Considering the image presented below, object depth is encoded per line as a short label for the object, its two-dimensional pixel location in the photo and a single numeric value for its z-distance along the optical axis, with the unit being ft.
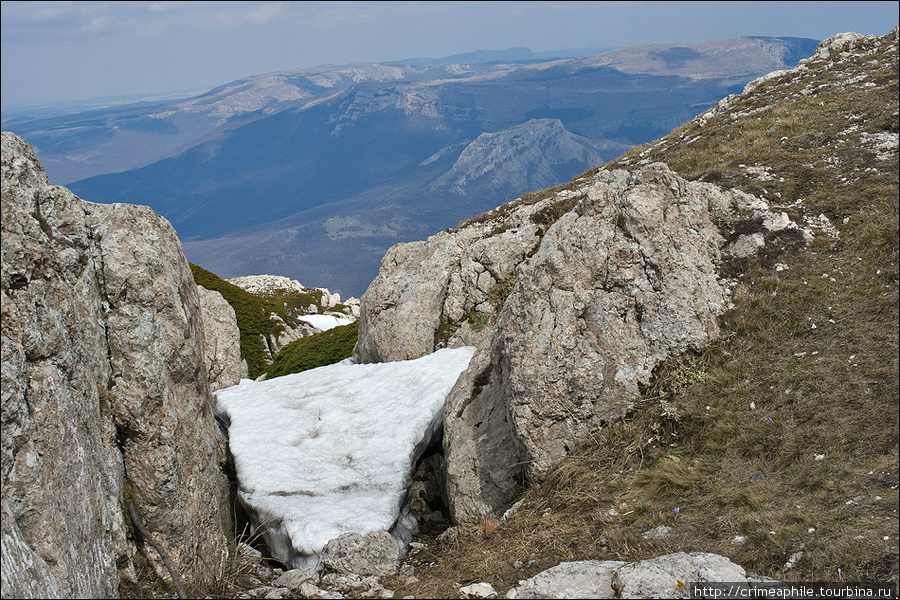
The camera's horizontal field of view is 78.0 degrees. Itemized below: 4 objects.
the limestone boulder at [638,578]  22.72
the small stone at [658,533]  26.76
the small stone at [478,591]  25.27
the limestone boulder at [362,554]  30.12
